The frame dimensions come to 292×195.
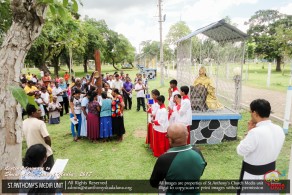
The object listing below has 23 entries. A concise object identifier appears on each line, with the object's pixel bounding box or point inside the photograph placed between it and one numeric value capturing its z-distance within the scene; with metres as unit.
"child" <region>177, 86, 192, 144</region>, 5.71
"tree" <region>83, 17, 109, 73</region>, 35.62
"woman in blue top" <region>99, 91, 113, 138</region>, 6.82
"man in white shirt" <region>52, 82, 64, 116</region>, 10.09
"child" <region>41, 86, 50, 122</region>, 8.80
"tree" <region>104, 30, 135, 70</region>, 50.56
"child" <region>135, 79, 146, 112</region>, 11.02
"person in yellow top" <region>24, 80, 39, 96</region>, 8.51
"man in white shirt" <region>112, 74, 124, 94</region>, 11.47
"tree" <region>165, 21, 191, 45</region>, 47.81
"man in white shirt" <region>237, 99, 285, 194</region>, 2.71
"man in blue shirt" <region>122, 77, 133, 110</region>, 11.53
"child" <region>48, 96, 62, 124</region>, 9.22
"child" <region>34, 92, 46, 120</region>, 7.89
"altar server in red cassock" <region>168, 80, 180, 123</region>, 6.80
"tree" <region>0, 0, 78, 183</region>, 1.71
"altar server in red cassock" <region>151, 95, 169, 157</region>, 5.55
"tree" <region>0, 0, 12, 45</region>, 2.53
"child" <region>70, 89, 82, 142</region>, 7.28
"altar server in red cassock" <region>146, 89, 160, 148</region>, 5.89
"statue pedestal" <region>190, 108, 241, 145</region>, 6.62
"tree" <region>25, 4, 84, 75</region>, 23.53
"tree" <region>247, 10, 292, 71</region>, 37.06
